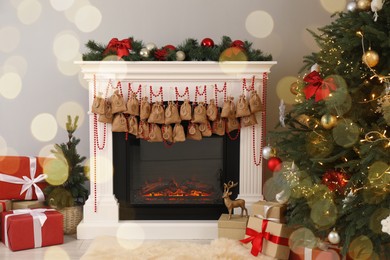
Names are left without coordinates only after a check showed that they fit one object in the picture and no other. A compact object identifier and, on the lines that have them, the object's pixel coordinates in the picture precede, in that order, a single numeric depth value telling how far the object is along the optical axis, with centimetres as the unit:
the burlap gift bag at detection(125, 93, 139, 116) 345
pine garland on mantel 347
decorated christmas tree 239
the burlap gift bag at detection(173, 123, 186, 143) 349
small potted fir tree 360
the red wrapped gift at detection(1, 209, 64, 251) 324
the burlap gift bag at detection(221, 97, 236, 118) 346
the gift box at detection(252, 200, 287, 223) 318
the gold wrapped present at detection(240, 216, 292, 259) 303
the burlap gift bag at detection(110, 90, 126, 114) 343
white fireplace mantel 349
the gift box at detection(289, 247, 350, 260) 281
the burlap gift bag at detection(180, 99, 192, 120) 347
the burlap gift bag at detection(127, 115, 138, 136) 348
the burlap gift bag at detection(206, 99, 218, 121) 347
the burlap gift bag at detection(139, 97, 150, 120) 345
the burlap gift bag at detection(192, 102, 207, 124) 346
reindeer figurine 337
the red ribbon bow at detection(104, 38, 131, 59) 346
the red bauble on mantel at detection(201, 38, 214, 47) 354
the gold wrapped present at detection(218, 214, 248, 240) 334
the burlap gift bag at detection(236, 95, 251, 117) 346
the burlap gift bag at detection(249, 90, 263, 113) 347
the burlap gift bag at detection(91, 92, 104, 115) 342
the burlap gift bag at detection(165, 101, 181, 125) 346
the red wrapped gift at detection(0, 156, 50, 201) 364
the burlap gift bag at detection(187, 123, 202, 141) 350
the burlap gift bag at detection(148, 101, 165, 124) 345
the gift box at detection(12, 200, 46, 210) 360
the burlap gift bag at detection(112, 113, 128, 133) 346
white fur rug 303
